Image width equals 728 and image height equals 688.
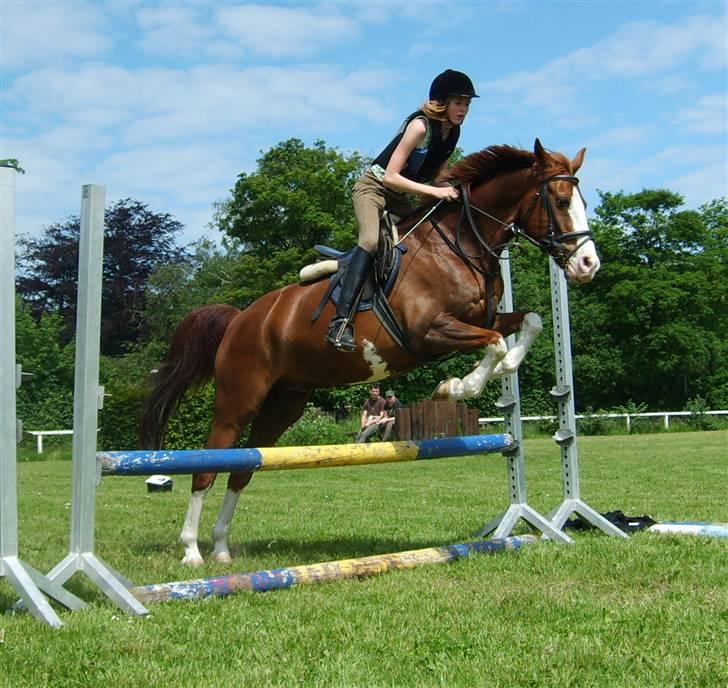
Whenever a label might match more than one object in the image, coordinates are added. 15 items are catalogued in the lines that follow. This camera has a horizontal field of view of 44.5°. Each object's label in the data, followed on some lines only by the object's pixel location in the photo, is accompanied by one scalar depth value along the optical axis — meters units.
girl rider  5.52
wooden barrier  19.98
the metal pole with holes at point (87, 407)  4.38
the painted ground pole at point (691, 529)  6.39
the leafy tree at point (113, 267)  40.00
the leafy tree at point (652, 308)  40.88
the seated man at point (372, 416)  18.59
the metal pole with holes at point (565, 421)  6.58
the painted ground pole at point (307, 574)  4.46
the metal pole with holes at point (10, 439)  4.13
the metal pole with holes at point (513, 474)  6.39
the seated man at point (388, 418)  19.30
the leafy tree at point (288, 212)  36.22
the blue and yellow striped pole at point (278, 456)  4.56
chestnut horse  5.40
